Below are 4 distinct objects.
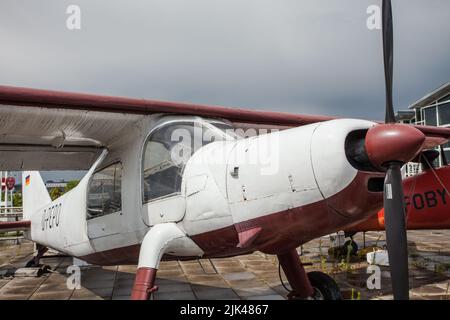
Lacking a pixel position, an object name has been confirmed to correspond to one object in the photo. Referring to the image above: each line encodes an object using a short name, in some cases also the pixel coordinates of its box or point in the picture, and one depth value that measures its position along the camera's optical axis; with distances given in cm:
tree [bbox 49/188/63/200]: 3703
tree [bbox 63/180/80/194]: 4666
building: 2450
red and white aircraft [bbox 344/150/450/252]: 768
